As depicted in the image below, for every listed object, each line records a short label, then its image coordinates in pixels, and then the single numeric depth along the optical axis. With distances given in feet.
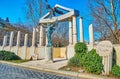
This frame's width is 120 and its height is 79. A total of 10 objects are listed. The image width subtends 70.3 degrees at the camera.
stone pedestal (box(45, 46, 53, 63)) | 26.23
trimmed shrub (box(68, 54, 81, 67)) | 20.58
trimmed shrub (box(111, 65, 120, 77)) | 16.03
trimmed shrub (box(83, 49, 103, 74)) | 16.94
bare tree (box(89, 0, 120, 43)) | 30.54
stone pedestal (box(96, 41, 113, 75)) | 16.92
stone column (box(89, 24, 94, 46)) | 24.92
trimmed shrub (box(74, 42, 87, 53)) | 22.36
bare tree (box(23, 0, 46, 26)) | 52.77
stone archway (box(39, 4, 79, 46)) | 30.14
